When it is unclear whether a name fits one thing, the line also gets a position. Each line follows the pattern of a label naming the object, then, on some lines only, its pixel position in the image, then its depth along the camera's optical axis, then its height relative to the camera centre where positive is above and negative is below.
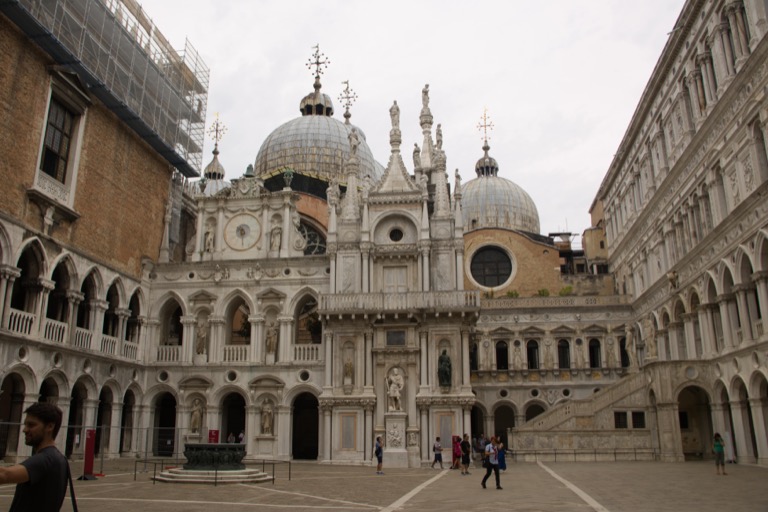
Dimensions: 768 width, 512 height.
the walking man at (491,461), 17.38 -0.64
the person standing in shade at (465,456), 23.86 -0.70
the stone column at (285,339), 32.28 +4.34
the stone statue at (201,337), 33.31 +4.59
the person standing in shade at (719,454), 21.05 -0.56
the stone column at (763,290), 23.20 +4.73
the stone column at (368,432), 30.02 +0.12
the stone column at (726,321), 26.50 +4.23
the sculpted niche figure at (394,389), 30.36 +1.95
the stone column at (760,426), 24.12 +0.30
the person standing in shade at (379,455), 23.86 -0.67
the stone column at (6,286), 24.20 +5.05
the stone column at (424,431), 29.80 +0.16
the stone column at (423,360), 30.55 +3.21
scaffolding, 26.41 +16.16
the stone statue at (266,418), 31.62 +0.75
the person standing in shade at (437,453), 27.61 -0.70
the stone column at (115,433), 30.47 +0.08
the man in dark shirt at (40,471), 4.68 -0.24
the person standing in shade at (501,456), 20.95 -0.64
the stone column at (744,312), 24.94 +4.28
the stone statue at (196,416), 32.06 +0.85
